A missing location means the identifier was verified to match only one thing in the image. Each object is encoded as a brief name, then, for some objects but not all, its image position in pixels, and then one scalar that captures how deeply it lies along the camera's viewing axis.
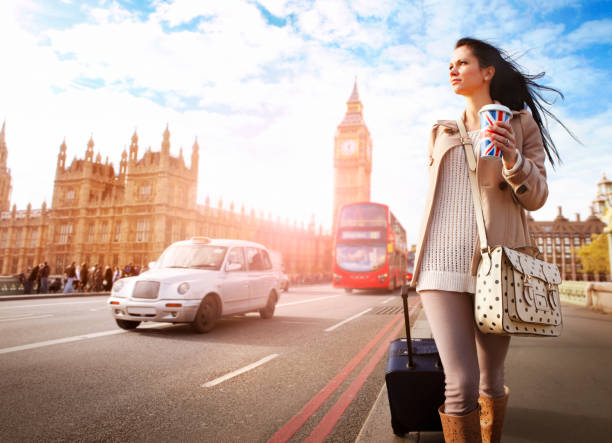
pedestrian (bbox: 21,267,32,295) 16.65
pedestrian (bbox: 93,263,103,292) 22.36
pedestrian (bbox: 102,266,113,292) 21.52
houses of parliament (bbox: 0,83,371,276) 43.50
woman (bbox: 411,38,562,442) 1.62
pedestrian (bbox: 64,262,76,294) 18.80
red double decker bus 19.05
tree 49.56
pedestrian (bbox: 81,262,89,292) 22.10
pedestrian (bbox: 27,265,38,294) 16.50
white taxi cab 6.61
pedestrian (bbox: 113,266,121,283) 23.17
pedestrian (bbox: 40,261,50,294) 17.56
